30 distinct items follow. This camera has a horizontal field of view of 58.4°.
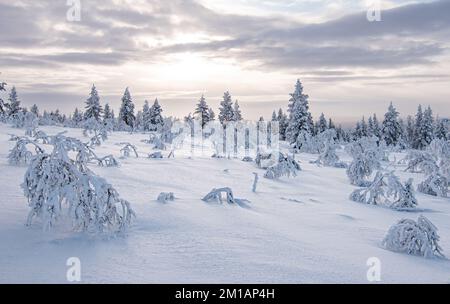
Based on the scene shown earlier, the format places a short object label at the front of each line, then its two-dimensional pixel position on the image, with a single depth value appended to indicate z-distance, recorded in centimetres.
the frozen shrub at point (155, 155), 1886
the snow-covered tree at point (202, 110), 5834
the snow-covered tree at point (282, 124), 7200
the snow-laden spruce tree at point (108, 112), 7166
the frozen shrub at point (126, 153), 1786
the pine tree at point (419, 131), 6516
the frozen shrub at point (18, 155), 1111
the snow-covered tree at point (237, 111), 7050
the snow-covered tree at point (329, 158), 2605
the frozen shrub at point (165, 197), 830
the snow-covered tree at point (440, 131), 5930
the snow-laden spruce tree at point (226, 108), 5891
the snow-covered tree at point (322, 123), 7219
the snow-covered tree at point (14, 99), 6315
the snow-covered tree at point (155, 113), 6053
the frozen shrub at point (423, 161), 1869
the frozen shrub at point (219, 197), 922
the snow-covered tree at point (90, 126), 2908
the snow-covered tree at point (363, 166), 1798
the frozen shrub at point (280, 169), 1688
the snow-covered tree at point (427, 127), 6469
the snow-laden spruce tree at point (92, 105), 5888
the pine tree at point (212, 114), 7062
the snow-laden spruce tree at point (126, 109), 6224
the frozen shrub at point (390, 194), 1277
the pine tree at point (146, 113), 6455
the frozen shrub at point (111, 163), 1299
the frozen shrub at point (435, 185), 1658
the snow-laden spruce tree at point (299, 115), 4519
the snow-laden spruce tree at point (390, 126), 6131
